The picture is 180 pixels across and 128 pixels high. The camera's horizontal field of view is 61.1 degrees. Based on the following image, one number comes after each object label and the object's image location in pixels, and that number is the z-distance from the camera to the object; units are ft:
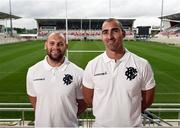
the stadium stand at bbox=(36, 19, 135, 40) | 110.67
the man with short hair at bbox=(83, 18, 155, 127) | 4.04
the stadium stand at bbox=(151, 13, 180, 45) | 75.94
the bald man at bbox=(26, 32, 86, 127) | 4.50
